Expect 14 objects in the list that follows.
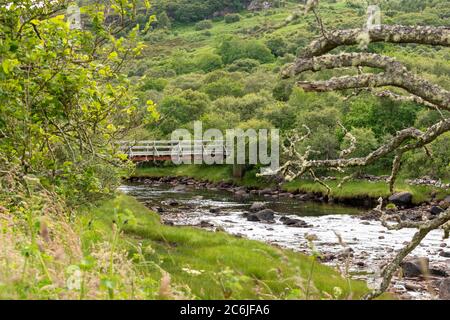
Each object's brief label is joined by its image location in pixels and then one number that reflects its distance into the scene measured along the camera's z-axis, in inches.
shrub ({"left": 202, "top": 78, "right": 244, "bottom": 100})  4483.3
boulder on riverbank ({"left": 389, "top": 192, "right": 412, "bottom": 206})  2155.5
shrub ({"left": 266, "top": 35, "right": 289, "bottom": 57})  7126.0
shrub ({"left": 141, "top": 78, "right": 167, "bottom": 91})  5895.7
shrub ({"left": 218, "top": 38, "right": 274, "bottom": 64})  6934.1
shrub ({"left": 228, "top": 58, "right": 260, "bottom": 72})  6353.3
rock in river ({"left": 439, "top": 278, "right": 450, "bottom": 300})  831.6
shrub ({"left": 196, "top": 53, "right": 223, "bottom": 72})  7052.2
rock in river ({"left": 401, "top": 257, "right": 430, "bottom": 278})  1015.0
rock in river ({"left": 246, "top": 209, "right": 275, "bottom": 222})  1696.9
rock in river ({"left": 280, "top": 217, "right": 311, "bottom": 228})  1575.4
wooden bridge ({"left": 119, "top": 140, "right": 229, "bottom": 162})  2962.6
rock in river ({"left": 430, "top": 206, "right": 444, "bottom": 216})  1881.2
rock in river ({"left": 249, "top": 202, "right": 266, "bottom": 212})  1936.5
